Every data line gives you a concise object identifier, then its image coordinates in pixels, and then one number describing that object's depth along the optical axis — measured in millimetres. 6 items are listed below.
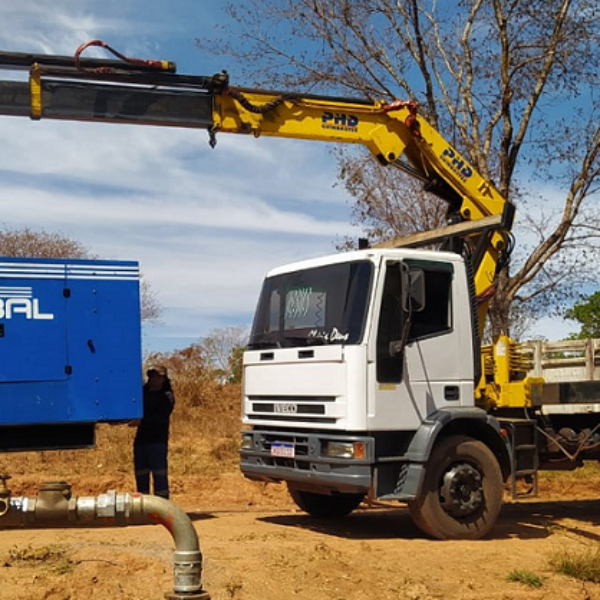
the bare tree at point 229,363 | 28906
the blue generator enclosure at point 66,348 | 10016
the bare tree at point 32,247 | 34312
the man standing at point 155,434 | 11500
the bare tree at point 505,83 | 19328
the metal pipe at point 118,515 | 5164
